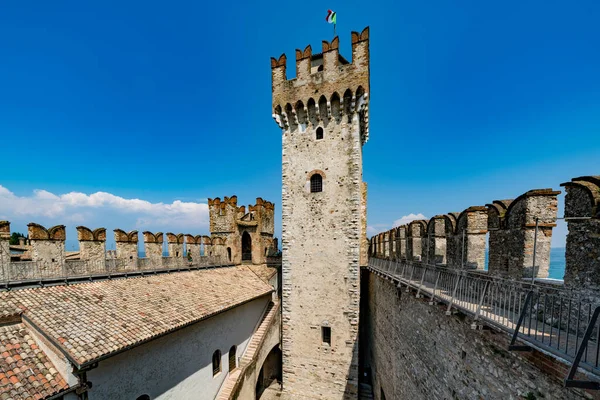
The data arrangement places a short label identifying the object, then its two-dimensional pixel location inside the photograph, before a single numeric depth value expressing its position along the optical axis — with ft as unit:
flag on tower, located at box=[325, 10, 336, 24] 50.16
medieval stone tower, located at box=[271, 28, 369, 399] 44.68
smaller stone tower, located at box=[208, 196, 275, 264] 63.10
